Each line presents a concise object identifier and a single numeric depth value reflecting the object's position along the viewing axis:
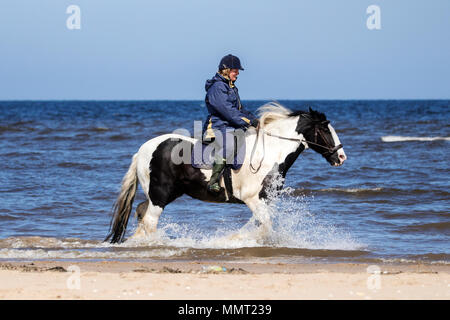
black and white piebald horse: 17.31
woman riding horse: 16.73
